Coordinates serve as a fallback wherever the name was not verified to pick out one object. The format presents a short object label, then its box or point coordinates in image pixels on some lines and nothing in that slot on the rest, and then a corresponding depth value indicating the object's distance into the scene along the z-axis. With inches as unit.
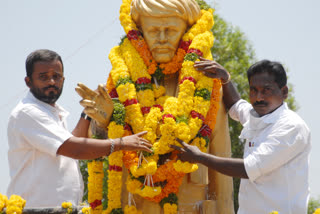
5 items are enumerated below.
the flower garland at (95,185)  266.1
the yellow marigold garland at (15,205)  188.5
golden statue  252.5
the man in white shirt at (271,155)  206.2
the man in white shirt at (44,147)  225.8
